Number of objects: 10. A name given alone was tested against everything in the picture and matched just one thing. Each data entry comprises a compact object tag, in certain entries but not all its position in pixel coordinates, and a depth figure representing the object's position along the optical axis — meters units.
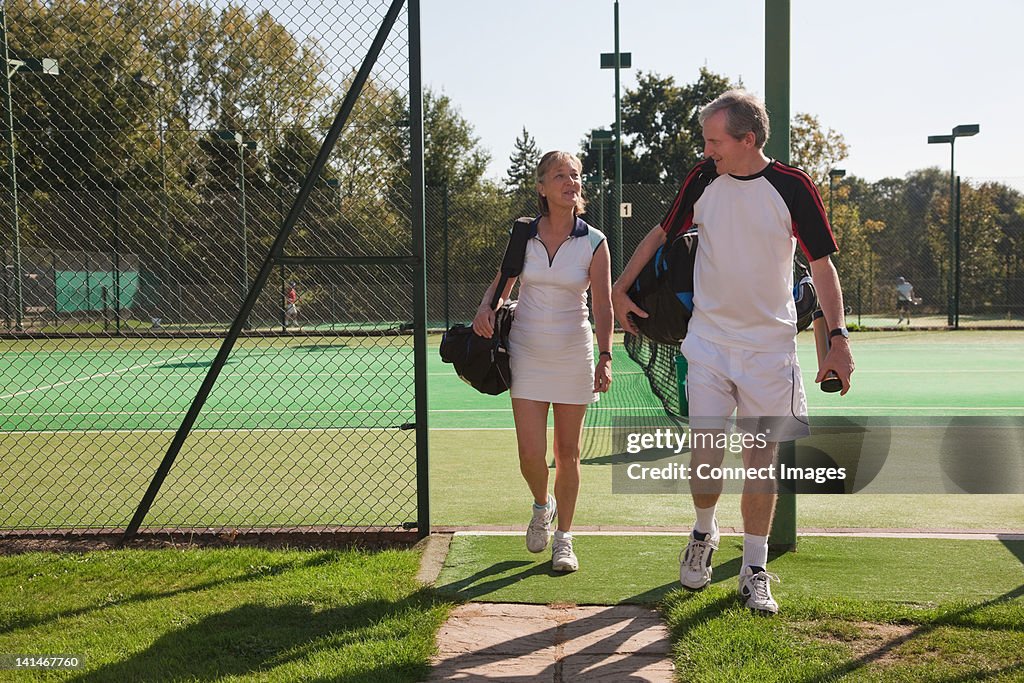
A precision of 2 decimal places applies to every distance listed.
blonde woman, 4.80
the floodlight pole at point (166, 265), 23.31
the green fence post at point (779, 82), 4.94
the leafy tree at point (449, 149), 42.44
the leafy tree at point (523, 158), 73.62
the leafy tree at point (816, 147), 41.62
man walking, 4.00
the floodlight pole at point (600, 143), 23.72
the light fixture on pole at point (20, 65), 7.21
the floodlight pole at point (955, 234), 27.55
